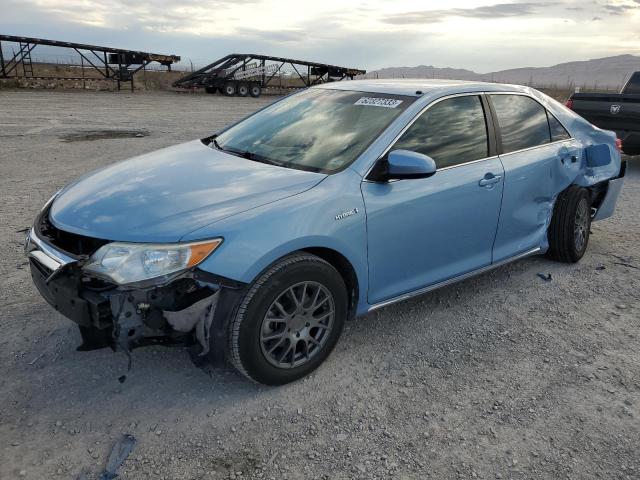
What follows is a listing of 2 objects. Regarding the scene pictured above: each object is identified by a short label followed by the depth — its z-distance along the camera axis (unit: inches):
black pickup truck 336.5
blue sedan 102.0
